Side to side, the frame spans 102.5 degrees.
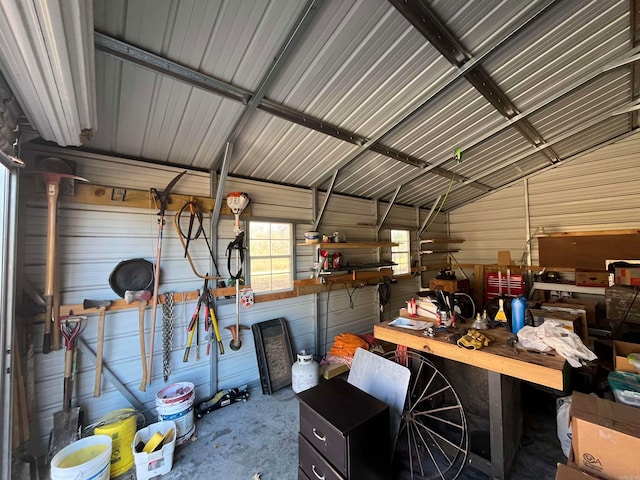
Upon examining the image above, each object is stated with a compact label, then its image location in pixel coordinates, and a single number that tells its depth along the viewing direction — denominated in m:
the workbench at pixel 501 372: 1.40
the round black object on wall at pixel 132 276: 2.35
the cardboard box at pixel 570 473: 1.25
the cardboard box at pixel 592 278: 4.02
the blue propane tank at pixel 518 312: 1.85
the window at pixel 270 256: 3.27
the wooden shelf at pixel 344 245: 3.62
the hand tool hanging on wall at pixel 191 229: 2.62
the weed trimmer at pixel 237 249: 2.88
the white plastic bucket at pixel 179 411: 2.20
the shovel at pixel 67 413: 2.01
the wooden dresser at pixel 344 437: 1.40
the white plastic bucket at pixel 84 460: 1.60
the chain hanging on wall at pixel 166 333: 2.57
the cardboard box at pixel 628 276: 3.34
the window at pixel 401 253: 5.23
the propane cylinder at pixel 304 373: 2.91
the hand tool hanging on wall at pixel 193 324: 2.65
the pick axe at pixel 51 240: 2.00
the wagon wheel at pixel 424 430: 1.88
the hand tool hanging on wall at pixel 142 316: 2.36
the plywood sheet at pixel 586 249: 4.00
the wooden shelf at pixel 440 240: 5.40
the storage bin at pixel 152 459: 1.84
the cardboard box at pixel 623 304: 2.97
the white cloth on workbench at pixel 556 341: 1.44
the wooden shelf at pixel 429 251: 5.48
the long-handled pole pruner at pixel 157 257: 2.42
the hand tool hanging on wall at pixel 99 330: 2.19
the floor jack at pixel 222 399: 2.61
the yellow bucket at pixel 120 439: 1.95
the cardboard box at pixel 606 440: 1.23
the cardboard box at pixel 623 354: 2.20
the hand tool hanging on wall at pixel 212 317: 2.75
